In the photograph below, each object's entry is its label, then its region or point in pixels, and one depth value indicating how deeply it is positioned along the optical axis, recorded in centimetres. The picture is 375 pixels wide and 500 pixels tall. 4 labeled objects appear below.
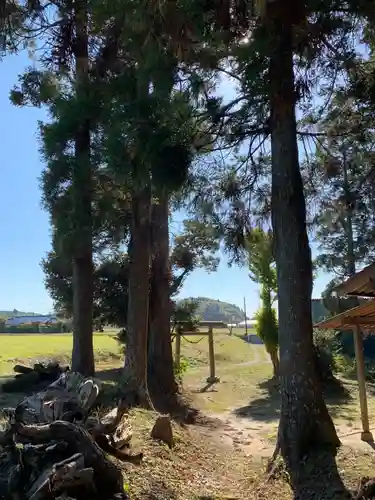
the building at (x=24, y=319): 9010
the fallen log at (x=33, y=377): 1358
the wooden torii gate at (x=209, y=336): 2056
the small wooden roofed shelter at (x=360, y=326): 1017
